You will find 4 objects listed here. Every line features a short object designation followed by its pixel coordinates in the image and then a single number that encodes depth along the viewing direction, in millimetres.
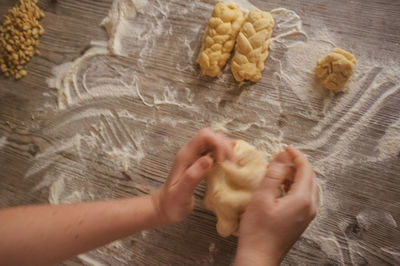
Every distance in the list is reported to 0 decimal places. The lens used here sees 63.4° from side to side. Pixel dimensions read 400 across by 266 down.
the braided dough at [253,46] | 968
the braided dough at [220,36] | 992
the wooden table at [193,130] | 923
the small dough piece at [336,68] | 906
